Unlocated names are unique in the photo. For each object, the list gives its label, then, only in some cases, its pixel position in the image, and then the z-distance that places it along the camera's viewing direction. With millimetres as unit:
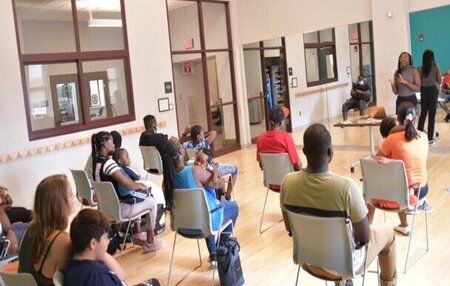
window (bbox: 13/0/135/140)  6727
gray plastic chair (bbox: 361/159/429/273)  3492
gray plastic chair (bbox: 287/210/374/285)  2381
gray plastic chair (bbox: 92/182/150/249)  4043
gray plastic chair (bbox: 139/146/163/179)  6018
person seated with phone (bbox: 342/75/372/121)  8352
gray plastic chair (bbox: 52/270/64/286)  2064
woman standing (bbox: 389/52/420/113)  7023
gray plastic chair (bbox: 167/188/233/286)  3402
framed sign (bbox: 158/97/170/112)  8297
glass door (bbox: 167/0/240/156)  9367
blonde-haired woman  2170
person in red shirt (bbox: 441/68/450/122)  7680
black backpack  3398
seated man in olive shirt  2346
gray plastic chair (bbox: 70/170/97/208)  4867
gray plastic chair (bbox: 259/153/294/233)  4523
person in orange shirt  3672
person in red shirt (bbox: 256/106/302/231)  4598
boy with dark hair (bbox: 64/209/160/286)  2035
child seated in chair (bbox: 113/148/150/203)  4248
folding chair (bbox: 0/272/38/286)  2084
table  6402
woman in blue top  3611
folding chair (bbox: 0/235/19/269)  3533
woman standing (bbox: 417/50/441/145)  7188
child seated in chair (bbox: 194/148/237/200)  3844
